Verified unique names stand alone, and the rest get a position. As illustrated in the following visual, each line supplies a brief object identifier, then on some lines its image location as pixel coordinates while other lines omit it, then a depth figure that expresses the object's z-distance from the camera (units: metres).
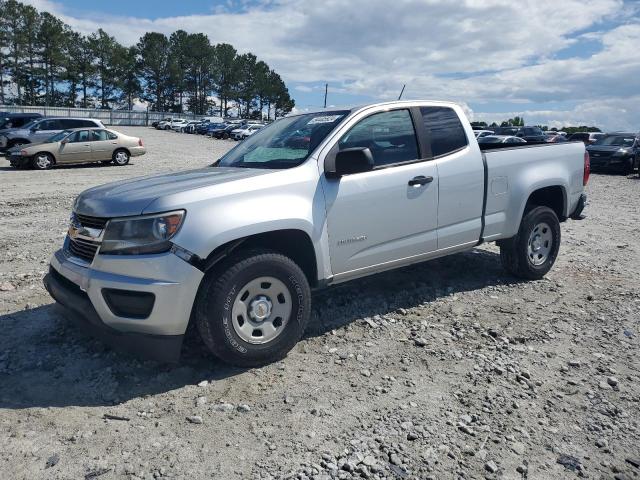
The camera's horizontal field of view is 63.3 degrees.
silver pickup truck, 3.34
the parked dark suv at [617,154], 21.69
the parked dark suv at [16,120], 21.64
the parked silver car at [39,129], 19.56
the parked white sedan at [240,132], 48.60
